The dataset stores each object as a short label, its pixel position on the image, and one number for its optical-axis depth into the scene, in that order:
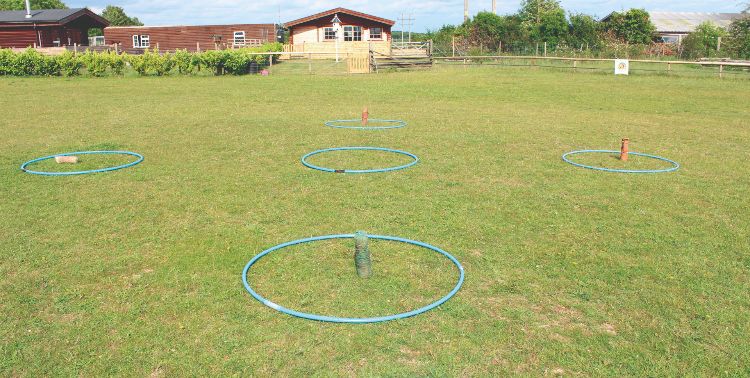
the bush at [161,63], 26.22
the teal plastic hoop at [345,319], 3.84
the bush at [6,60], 25.75
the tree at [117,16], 89.62
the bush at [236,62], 26.53
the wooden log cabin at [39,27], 40.31
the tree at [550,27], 43.16
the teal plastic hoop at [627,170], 8.05
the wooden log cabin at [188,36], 47.56
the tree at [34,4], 71.96
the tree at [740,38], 31.49
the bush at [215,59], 26.23
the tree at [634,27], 40.81
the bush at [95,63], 25.78
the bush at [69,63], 25.92
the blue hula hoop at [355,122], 11.97
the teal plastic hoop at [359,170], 7.80
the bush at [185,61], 26.42
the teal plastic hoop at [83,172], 7.66
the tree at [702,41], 31.58
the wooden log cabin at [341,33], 41.72
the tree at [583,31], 38.87
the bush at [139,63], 26.22
